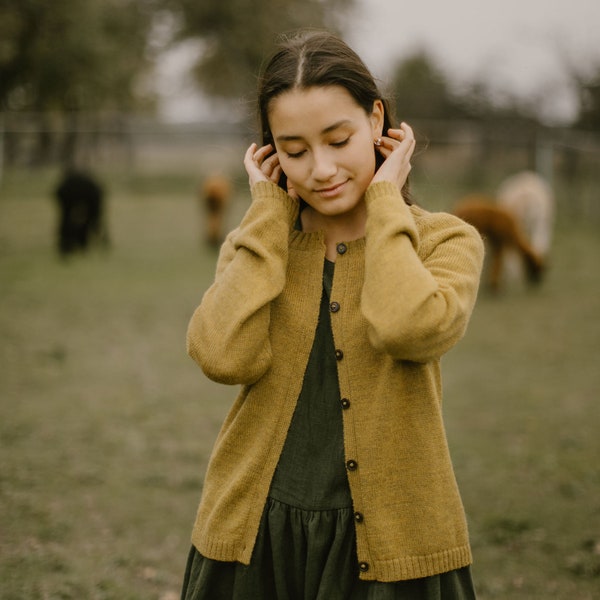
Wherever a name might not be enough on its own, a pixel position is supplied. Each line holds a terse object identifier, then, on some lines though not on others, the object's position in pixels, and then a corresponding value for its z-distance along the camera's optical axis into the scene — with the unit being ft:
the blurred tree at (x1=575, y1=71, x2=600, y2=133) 83.97
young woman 6.02
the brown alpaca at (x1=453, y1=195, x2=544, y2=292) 33.60
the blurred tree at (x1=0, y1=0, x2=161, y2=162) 51.98
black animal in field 40.40
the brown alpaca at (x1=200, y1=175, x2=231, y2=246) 44.65
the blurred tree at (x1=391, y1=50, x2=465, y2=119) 95.77
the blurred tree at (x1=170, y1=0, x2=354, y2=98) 85.20
